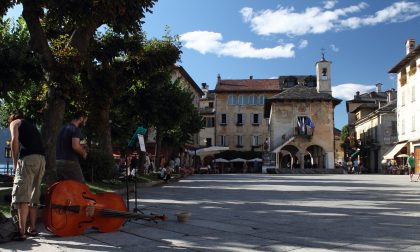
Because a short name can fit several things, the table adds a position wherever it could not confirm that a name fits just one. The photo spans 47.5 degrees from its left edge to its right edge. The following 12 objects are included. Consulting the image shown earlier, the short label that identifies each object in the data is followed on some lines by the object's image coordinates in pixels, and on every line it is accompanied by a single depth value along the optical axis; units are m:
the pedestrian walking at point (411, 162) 27.74
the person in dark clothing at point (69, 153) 7.55
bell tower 62.12
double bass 6.63
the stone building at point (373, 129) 60.50
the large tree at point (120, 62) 17.31
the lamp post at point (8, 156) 24.53
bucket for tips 8.26
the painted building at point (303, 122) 57.98
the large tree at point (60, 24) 11.55
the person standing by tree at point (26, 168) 6.59
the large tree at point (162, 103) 22.36
